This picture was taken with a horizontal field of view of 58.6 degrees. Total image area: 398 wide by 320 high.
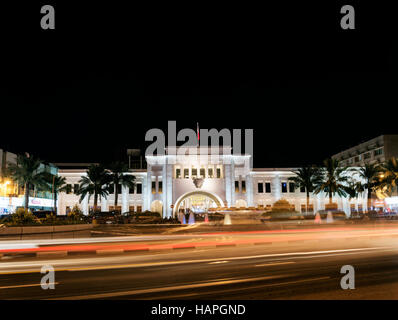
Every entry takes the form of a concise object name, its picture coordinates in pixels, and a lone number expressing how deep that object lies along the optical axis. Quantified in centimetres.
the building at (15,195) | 4761
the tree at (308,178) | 5516
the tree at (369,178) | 4875
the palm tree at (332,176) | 5072
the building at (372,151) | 6469
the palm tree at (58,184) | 5430
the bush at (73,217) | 2491
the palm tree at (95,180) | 5119
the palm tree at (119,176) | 5278
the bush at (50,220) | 2197
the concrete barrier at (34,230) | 1922
